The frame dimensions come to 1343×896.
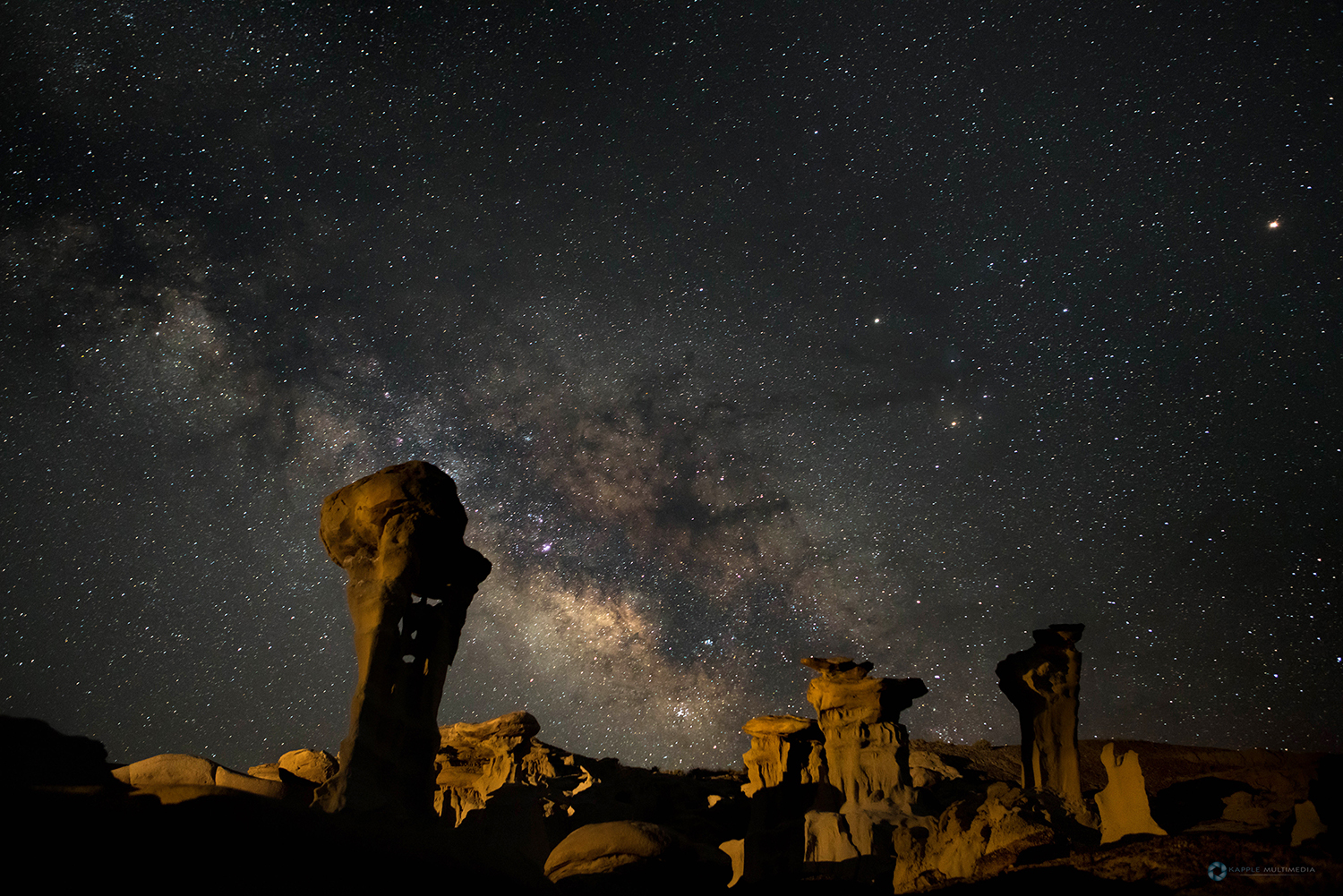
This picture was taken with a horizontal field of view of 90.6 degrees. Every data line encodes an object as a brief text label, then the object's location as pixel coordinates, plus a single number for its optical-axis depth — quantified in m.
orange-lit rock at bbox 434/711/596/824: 21.98
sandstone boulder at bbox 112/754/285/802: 10.20
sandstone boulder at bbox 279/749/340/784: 19.27
